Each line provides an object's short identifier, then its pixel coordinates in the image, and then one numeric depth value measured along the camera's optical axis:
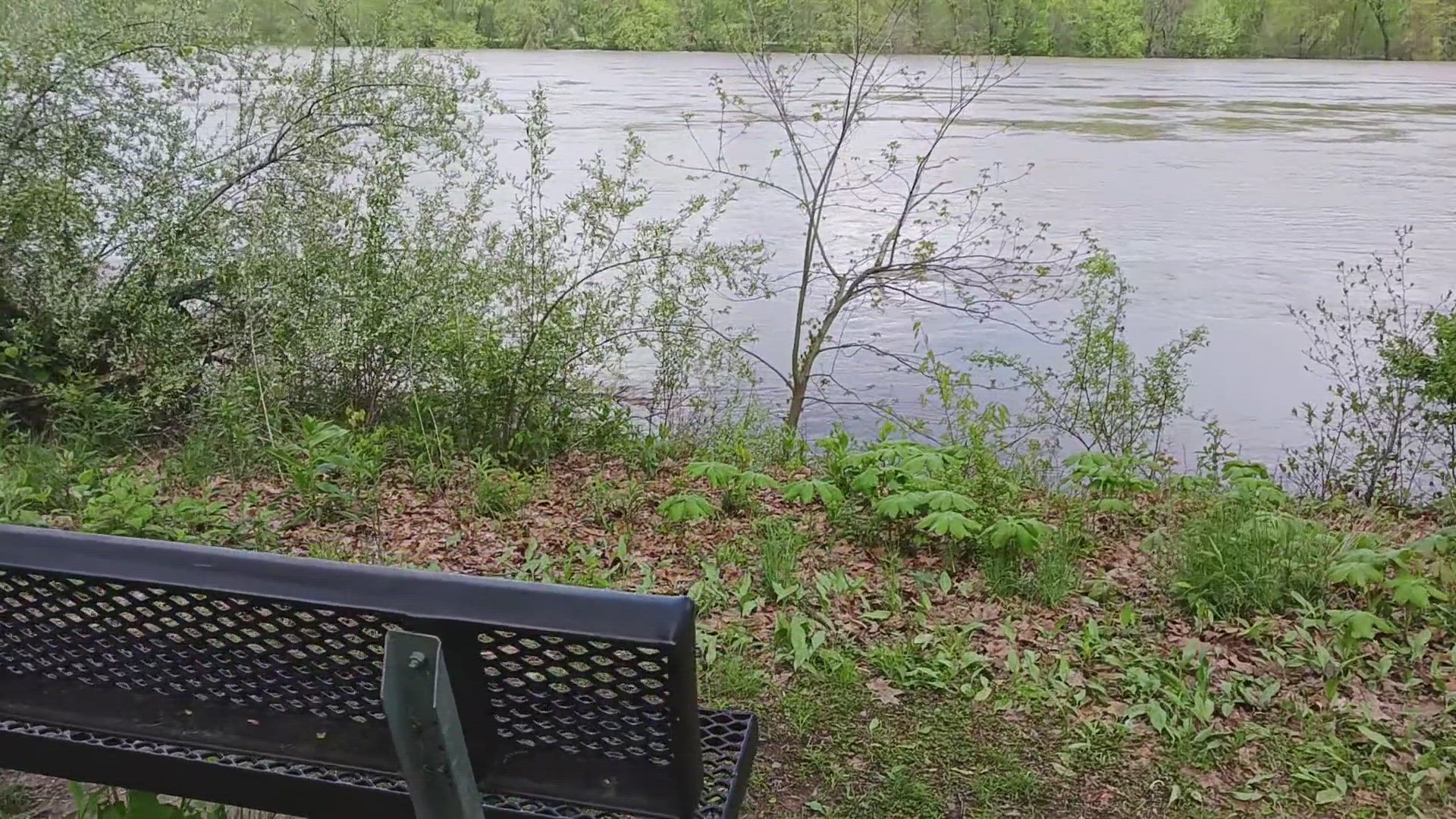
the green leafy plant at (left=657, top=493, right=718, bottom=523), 4.35
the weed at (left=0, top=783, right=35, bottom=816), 2.51
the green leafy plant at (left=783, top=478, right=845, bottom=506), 4.44
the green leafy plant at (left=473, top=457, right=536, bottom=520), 4.76
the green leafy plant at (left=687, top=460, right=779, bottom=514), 4.59
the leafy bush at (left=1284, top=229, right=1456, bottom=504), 6.45
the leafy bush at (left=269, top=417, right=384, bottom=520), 4.59
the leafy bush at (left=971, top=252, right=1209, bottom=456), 7.31
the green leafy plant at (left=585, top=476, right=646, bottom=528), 4.74
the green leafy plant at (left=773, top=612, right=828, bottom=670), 3.41
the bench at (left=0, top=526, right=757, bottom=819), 1.21
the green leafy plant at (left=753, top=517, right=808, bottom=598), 3.97
